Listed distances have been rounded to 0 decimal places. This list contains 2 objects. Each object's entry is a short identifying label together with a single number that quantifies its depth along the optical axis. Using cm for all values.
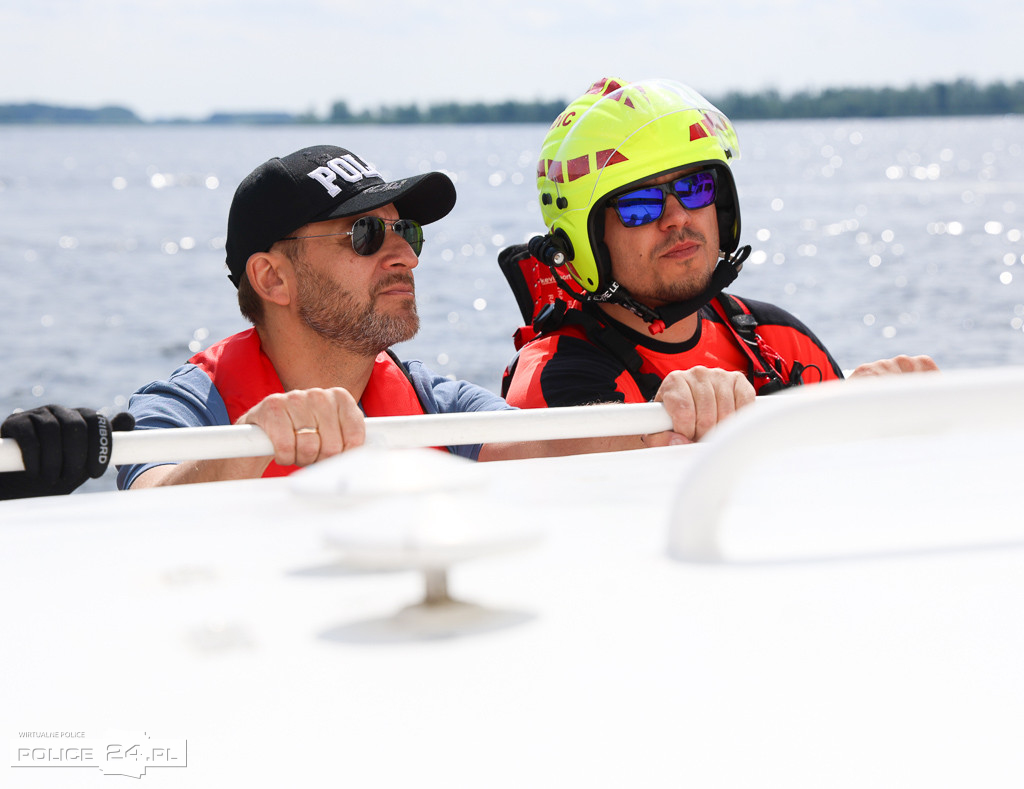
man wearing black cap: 634
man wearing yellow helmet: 670
